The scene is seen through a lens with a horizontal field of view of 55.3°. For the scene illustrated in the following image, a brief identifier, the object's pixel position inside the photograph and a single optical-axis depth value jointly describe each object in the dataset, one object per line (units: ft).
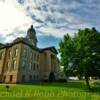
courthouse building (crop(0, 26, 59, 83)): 102.45
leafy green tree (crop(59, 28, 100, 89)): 64.85
